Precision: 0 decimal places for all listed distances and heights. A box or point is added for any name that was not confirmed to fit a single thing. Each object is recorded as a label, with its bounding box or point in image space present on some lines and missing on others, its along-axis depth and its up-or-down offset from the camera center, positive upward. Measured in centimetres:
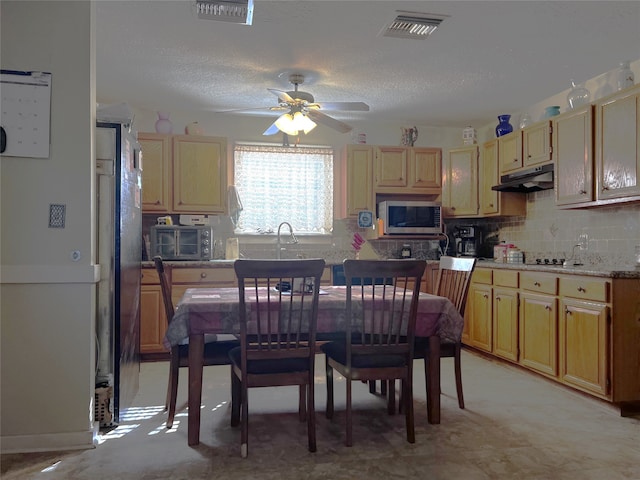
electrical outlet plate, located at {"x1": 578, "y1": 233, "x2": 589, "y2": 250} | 391 +0
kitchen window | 517 +57
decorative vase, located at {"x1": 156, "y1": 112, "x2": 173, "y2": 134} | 467 +112
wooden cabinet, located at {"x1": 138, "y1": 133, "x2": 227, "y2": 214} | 459 +64
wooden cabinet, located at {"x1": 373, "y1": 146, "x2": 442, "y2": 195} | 512 +76
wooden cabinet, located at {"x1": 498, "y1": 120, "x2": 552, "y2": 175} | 397 +83
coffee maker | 516 +0
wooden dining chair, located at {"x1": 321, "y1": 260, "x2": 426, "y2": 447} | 231 -48
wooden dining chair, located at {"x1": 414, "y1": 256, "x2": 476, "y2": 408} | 274 -36
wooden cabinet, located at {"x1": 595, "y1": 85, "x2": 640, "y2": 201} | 306 +64
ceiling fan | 338 +95
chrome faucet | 493 -2
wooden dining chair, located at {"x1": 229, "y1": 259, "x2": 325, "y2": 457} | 220 -48
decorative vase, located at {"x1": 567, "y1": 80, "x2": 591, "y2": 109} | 368 +112
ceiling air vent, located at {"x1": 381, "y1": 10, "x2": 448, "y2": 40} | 291 +136
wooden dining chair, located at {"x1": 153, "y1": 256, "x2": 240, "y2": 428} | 258 -63
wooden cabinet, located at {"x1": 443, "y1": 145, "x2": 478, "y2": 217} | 493 +61
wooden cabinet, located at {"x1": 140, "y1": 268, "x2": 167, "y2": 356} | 423 -67
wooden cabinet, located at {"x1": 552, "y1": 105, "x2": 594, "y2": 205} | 346 +65
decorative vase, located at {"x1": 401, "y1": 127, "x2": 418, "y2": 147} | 527 +115
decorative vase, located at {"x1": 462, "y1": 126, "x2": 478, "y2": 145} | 507 +111
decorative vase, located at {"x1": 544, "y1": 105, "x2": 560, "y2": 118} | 399 +108
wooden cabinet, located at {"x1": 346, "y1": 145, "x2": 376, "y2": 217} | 507 +67
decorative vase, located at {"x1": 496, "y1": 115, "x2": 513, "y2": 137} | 465 +112
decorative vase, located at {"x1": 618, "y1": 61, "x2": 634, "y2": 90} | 329 +114
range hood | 401 +53
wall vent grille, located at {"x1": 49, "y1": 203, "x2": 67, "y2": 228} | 235 +11
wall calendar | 229 +61
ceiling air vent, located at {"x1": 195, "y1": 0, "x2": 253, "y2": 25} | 270 +133
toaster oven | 445 -3
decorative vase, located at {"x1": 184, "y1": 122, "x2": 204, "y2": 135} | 473 +109
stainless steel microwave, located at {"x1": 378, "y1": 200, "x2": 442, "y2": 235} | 504 +24
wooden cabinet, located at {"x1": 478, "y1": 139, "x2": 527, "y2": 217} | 466 +45
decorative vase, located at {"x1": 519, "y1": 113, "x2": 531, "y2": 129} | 432 +110
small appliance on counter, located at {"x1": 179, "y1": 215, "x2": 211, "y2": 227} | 463 +18
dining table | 234 -44
